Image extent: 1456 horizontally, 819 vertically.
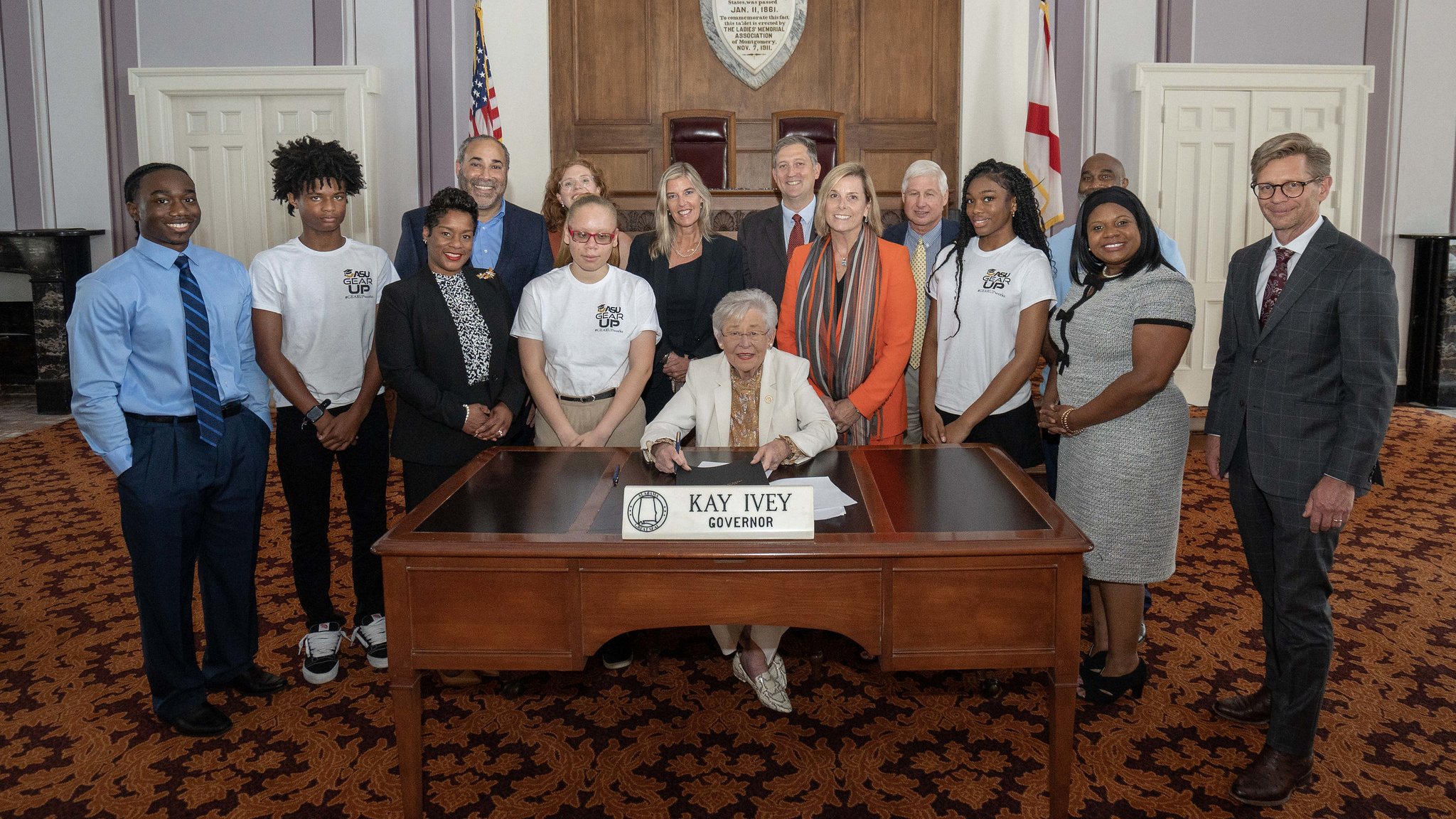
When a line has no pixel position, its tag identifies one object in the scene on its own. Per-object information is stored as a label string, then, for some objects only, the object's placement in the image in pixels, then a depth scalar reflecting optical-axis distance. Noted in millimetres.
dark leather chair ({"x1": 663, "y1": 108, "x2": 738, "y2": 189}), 6613
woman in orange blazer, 3131
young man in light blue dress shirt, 2393
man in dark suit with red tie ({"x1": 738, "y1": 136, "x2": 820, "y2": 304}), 3586
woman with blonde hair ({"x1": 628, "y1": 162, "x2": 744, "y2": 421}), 3371
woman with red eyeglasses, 2930
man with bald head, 3506
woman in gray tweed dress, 2484
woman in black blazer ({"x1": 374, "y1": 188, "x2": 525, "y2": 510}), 2814
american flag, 6211
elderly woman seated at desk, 2725
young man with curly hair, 2842
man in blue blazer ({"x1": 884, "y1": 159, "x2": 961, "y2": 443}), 3485
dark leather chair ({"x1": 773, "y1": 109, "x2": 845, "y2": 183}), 6734
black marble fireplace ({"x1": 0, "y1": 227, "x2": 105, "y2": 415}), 6930
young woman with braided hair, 2922
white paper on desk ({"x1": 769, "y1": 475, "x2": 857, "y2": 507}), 2188
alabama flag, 6141
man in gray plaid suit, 2084
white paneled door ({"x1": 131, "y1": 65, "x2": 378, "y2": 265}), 6918
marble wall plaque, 7117
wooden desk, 1951
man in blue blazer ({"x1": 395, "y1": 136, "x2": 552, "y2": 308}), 3385
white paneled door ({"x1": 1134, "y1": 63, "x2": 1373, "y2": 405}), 6875
